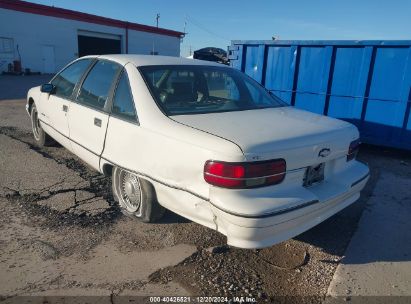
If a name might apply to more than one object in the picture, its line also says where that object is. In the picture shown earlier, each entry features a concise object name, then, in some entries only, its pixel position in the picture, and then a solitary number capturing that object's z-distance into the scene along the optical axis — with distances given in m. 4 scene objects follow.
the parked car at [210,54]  16.90
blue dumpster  6.19
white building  25.33
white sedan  2.46
